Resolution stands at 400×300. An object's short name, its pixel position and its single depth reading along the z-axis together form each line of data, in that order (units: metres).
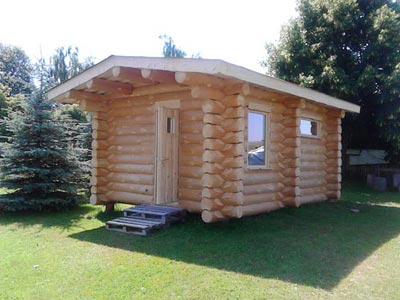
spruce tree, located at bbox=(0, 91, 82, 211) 9.19
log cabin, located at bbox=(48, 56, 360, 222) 6.57
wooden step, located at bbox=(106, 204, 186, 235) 6.62
